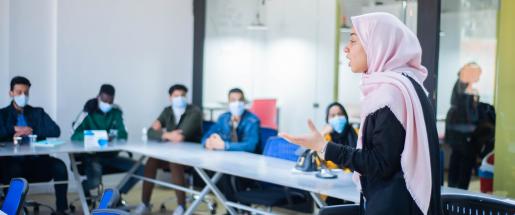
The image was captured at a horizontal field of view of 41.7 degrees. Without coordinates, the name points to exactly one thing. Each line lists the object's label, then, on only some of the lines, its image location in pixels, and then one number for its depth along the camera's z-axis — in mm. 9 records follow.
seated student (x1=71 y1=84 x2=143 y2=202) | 6227
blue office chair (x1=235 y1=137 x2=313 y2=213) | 4996
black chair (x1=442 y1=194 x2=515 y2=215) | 2879
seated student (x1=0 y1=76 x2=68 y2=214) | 5766
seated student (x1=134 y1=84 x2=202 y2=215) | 6352
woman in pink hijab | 2176
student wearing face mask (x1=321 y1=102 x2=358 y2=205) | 5201
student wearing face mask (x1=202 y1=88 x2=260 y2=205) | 5773
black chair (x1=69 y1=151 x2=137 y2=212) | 6203
